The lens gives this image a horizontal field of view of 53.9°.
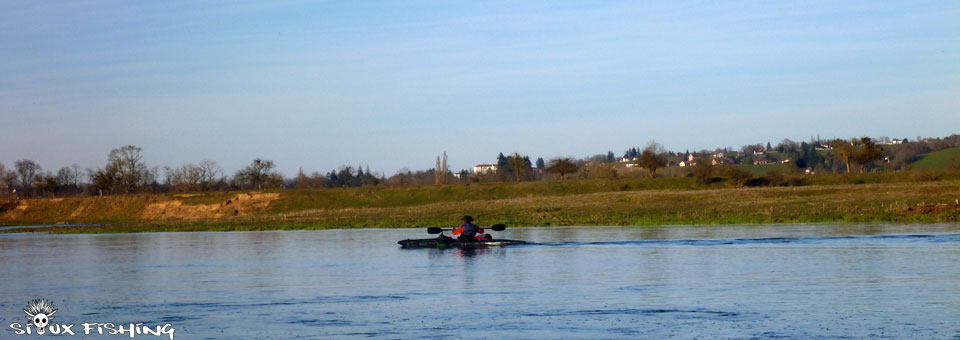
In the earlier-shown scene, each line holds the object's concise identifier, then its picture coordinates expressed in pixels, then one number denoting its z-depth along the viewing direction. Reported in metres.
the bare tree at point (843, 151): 110.94
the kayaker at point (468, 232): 38.78
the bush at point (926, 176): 85.44
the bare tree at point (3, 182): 173.50
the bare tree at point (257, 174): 146.50
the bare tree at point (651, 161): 120.12
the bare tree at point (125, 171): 144.00
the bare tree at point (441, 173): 145.25
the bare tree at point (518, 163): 137.62
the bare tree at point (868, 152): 109.44
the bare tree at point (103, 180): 135.50
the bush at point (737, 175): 95.94
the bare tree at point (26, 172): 169.62
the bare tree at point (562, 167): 131.38
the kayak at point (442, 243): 38.53
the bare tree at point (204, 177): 159.50
